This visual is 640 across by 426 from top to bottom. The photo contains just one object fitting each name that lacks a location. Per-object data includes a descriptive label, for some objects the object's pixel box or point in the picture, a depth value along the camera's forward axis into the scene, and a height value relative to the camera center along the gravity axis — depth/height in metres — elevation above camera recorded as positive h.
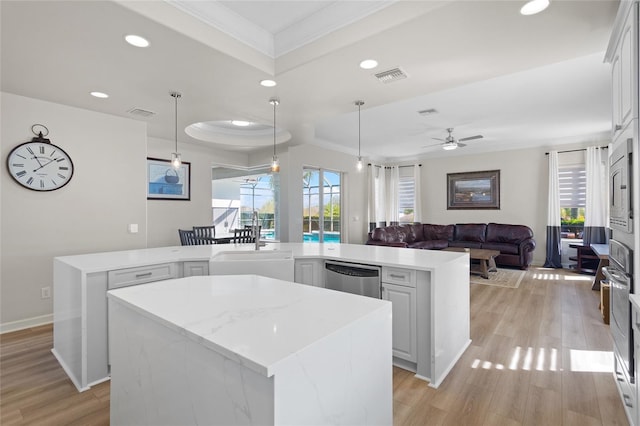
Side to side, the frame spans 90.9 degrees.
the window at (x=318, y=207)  6.75 +0.14
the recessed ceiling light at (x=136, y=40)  2.18 +1.22
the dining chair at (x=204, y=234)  4.48 -0.34
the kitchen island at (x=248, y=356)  0.83 -0.44
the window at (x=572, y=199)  6.37 +0.29
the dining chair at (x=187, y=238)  4.54 -0.36
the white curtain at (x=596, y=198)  5.94 +0.29
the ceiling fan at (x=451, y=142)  5.59 +1.30
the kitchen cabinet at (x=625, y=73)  1.59 +0.80
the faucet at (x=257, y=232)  3.18 -0.19
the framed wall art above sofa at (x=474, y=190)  7.29 +0.56
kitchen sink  2.65 -0.43
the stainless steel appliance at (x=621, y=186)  1.68 +0.16
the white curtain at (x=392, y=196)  8.55 +0.47
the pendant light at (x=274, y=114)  3.41 +1.23
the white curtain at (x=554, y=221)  6.41 -0.16
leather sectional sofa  6.32 -0.55
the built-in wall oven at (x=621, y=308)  1.71 -0.56
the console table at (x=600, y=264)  4.38 -0.74
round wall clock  3.27 +0.52
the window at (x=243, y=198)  6.40 +0.31
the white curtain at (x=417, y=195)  8.23 +0.48
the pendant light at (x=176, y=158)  3.28 +0.59
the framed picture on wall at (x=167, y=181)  5.07 +0.55
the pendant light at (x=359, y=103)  3.47 +1.22
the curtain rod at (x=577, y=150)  6.00 +1.27
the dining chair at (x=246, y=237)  4.49 -0.34
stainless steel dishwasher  2.51 -0.54
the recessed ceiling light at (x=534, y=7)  1.82 +1.22
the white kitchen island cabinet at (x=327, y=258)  2.19 -0.65
